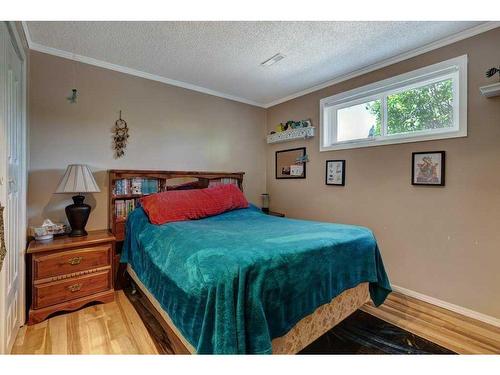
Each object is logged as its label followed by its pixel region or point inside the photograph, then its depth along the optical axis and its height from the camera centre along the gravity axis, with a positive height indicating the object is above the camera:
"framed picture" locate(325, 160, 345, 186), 2.98 +0.17
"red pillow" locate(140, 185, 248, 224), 2.31 -0.20
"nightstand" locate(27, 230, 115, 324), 1.93 -0.76
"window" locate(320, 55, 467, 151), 2.18 +0.83
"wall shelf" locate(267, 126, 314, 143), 3.28 +0.74
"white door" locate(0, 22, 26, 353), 1.36 -0.01
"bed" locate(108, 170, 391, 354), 1.13 -0.55
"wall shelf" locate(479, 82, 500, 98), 1.83 +0.75
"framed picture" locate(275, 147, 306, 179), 3.47 +0.32
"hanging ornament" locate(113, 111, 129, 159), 2.70 +0.53
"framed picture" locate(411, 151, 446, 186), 2.22 +0.18
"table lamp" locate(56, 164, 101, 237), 2.19 -0.05
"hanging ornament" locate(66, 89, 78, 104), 2.41 +0.87
